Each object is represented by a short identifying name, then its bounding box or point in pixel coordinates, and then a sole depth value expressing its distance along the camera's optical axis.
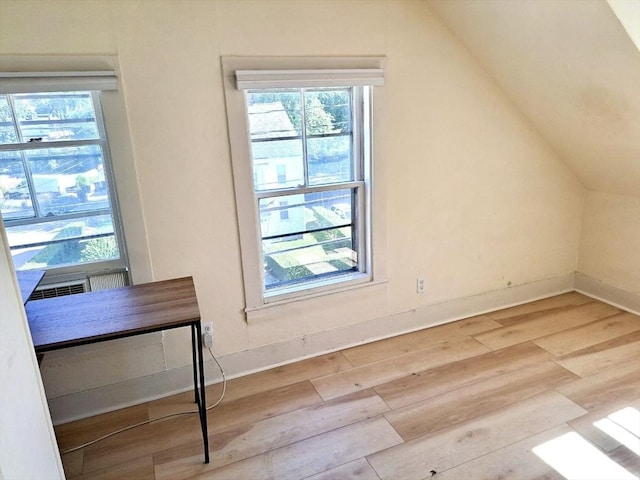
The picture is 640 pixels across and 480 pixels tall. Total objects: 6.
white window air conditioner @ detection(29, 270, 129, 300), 2.26
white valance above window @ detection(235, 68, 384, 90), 2.37
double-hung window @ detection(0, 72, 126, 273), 2.08
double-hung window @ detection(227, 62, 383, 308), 2.53
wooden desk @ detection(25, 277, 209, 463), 1.75
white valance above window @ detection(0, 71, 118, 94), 1.96
